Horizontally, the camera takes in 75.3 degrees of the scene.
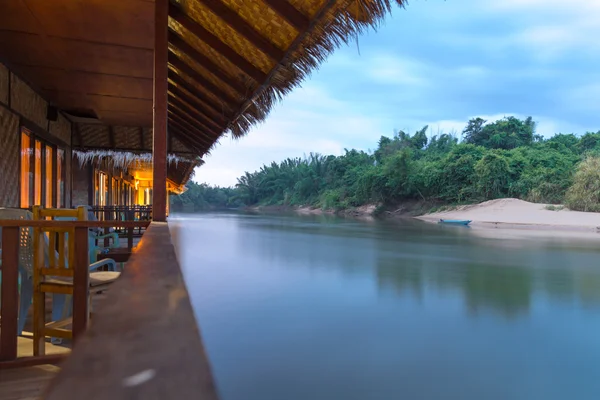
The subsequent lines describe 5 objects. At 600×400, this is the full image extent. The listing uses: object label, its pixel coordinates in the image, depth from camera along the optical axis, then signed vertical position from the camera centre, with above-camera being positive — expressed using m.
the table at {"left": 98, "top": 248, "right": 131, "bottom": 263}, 4.33 -0.60
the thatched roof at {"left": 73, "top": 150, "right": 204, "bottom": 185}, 6.97 +0.83
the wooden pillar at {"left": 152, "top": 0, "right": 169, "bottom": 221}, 2.83 +0.68
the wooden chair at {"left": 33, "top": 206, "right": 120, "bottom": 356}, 1.91 -0.43
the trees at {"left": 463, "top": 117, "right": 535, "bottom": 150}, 32.38 +5.75
